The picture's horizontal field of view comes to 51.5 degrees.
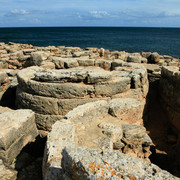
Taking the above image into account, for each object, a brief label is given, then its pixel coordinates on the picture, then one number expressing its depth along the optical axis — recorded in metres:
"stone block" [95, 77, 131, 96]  5.79
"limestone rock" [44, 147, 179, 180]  2.11
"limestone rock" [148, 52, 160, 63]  11.84
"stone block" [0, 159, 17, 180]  3.59
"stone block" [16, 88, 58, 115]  5.68
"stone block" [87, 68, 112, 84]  5.67
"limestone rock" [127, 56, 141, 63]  10.13
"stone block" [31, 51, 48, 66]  10.06
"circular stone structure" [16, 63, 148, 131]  5.61
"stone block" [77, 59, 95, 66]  8.96
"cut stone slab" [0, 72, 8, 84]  7.43
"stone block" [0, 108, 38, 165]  3.99
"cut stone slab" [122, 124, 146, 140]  4.29
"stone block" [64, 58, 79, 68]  8.56
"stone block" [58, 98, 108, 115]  5.60
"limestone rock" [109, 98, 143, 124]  5.01
